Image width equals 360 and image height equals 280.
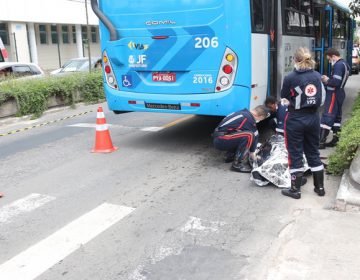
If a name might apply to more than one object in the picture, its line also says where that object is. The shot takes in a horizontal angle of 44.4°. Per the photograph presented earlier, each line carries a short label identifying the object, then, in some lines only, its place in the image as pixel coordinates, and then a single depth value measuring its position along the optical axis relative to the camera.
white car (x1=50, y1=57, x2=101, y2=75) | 17.41
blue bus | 6.49
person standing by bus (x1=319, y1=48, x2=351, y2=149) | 7.21
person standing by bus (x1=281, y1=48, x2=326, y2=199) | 4.96
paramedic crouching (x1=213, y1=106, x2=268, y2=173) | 6.30
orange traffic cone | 7.43
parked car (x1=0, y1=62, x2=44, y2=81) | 14.12
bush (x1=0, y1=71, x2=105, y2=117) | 11.18
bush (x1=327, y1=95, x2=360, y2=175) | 5.49
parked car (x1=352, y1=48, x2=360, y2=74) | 21.39
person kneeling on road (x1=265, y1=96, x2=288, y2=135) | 6.63
